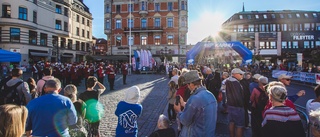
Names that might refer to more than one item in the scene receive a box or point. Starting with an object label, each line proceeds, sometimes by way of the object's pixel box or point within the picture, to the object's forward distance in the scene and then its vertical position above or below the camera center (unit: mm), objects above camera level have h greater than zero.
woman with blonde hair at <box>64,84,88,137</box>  3873 -695
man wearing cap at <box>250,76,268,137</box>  4781 -760
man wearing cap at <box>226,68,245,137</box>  5156 -870
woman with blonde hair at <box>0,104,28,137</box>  1916 -455
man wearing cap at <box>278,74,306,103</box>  5064 -244
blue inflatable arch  18812 +1471
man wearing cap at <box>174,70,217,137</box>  2949 -612
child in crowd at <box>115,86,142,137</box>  3744 -760
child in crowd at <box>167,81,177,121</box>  6777 -720
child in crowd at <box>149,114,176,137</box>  3307 -915
